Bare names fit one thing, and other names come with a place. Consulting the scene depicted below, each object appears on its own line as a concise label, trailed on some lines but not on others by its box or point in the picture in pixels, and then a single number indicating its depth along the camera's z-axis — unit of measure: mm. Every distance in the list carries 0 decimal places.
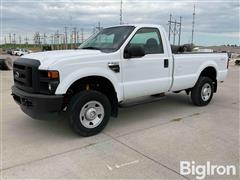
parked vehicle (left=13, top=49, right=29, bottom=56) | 40861
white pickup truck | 3031
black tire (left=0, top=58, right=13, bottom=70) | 12147
